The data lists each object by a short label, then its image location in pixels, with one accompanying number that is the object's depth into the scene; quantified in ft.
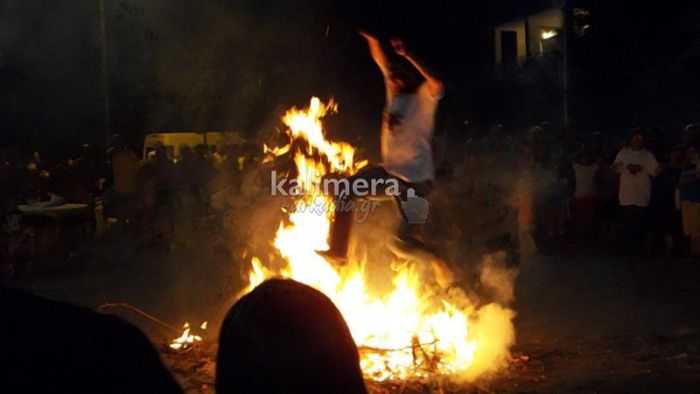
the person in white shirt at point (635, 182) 33.06
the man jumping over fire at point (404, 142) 18.15
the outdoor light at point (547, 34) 78.38
